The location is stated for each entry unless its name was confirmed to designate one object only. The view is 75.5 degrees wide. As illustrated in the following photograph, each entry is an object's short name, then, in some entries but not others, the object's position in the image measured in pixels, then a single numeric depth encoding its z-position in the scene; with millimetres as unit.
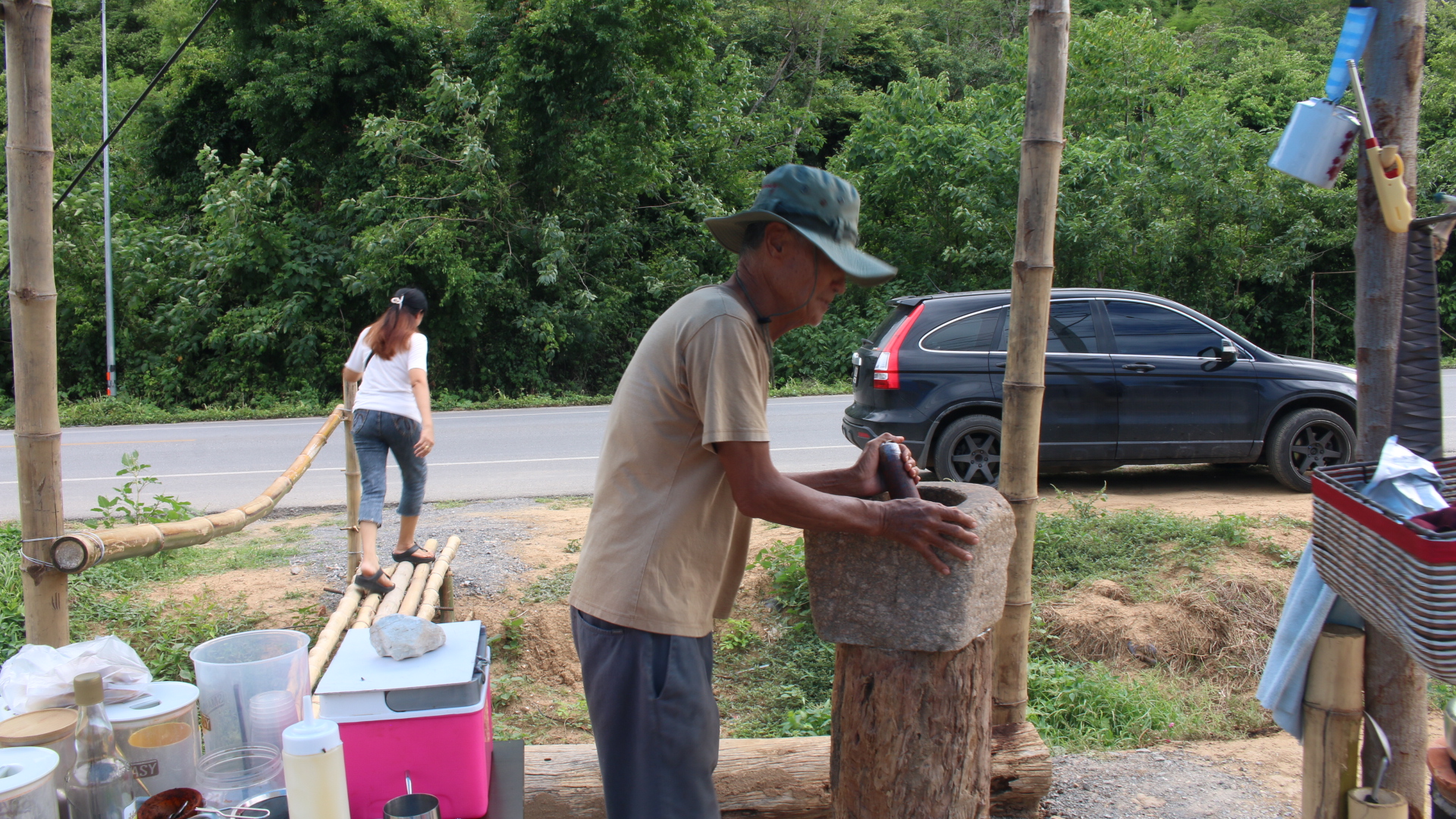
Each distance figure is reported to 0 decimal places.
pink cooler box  1808
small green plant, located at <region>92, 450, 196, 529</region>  6129
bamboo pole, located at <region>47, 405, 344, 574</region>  2551
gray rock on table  1956
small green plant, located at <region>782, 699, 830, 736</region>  3916
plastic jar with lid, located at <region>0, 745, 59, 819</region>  1342
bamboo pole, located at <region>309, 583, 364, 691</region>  3713
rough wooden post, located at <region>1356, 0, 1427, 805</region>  2232
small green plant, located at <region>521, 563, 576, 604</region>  5422
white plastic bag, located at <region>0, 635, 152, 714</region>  1699
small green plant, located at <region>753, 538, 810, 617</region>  5172
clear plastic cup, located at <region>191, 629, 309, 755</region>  1843
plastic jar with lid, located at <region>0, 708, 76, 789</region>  1549
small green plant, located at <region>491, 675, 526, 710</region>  4484
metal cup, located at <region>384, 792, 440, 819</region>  1662
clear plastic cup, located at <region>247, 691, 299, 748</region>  1864
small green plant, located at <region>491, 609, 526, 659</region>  4930
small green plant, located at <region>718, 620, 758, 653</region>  4934
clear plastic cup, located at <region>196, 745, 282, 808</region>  1718
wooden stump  2254
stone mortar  2156
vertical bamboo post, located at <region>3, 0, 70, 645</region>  2520
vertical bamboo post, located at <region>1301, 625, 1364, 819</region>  2227
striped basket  1534
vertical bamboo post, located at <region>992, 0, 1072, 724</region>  2871
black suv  7102
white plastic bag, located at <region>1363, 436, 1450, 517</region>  1727
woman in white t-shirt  5070
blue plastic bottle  2217
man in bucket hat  1967
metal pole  15516
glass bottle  1533
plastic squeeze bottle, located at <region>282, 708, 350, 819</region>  1513
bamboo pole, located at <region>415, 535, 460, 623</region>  4449
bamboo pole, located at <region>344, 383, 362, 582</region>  5371
